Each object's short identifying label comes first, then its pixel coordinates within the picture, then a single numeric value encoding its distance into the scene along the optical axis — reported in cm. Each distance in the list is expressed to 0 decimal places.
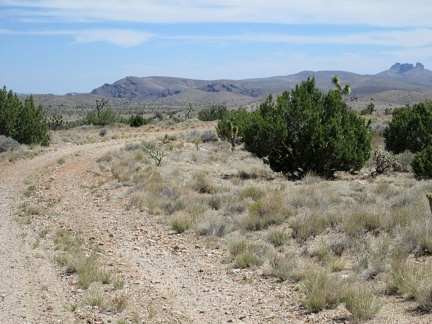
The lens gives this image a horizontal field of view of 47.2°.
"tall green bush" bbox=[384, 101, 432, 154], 2641
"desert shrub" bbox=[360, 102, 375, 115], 5686
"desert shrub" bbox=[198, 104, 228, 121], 5856
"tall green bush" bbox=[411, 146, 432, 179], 1891
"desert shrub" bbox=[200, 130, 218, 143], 3556
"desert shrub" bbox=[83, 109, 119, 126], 5269
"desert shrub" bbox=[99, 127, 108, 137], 4007
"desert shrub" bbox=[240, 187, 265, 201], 1438
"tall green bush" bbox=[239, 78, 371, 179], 1891
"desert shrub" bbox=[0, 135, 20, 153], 2767
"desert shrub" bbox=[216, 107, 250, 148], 3161
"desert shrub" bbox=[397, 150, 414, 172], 2234
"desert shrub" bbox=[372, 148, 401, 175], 2167
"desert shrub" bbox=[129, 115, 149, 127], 4950
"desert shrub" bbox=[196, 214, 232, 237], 1115
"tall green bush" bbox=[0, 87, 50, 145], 3075
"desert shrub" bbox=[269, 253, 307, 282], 808
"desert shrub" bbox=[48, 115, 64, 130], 5009
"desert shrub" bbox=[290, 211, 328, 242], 1017
